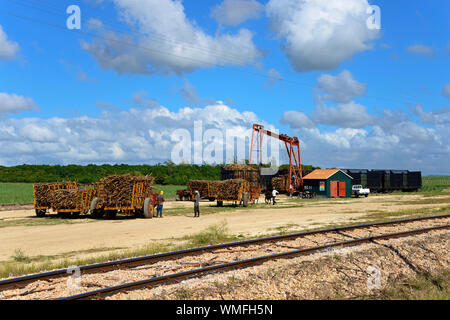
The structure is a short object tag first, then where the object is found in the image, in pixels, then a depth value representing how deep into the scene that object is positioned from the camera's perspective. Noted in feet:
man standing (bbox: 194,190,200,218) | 84.07
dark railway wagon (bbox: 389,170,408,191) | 201.16
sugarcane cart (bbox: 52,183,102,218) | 87.88
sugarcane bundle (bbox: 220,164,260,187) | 164.14
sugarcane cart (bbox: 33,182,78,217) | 94.17
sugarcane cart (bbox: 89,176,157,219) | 84.94
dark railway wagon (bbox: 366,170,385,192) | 189.57
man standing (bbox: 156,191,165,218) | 85.39
